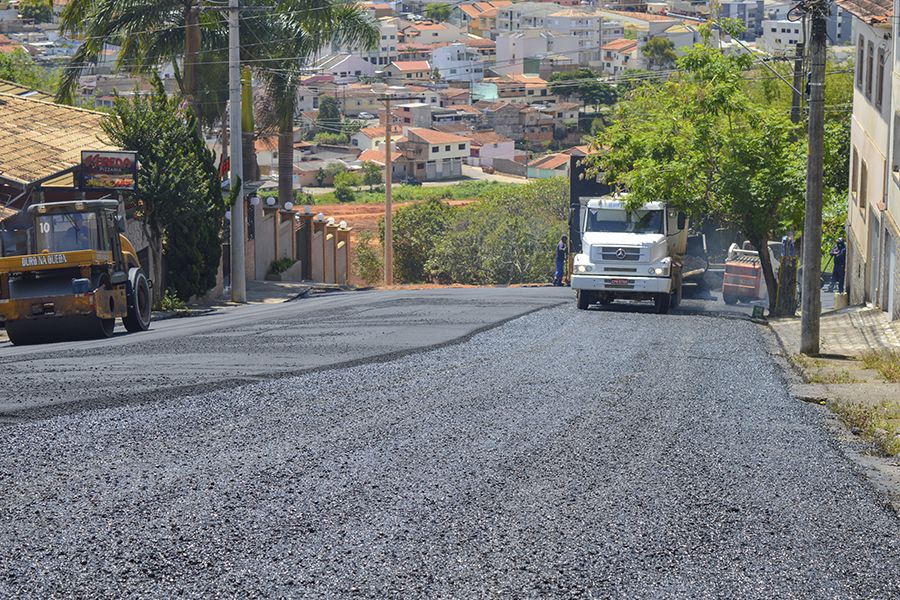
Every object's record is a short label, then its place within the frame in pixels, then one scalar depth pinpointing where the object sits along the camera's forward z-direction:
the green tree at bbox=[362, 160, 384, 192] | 122.94
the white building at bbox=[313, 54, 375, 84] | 184.00
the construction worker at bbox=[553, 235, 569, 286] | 40.20
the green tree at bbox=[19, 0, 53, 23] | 53.22
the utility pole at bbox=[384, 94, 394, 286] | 51.41
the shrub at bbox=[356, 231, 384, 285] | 64.12
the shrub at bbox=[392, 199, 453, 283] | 64.81
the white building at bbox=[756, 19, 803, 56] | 181.52
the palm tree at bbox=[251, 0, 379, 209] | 45.59
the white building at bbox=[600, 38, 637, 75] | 196.73
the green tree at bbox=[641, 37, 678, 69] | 181.50
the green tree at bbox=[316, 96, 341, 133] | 151.25
